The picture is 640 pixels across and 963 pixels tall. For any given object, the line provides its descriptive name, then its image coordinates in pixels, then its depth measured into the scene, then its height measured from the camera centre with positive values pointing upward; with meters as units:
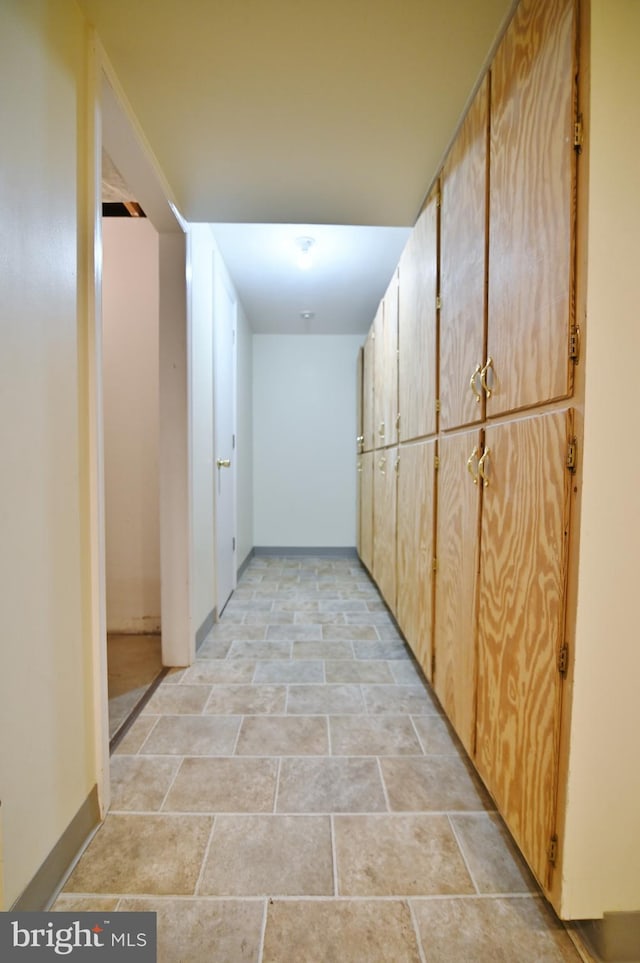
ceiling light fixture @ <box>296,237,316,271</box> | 2.76 +1.46
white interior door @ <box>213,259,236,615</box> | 2.76 +0.20
